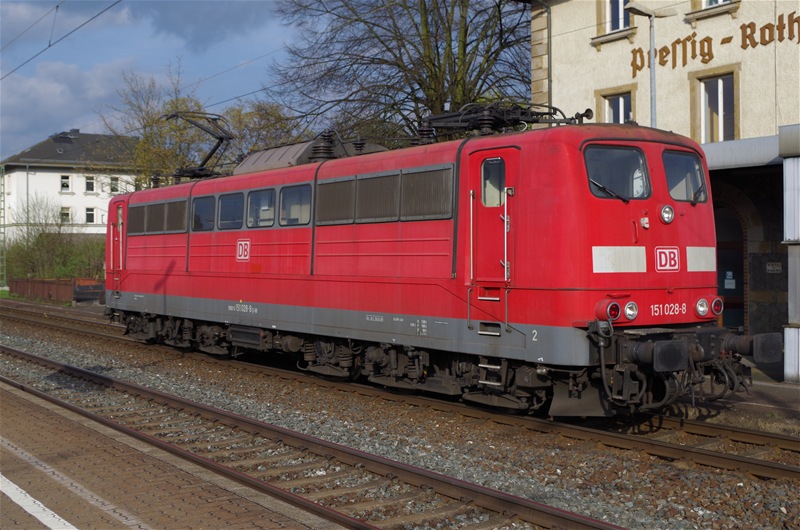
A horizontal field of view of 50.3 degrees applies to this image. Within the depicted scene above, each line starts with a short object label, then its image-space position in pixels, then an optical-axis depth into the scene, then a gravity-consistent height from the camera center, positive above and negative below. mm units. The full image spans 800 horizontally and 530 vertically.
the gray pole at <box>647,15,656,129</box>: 16025 +3722
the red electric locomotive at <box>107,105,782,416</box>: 8961 +65
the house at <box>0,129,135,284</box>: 68375 +7759
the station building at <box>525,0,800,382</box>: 15945 +3772
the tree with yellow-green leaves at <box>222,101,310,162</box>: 26406 +5631
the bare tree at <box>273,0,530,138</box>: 25344 +6536
